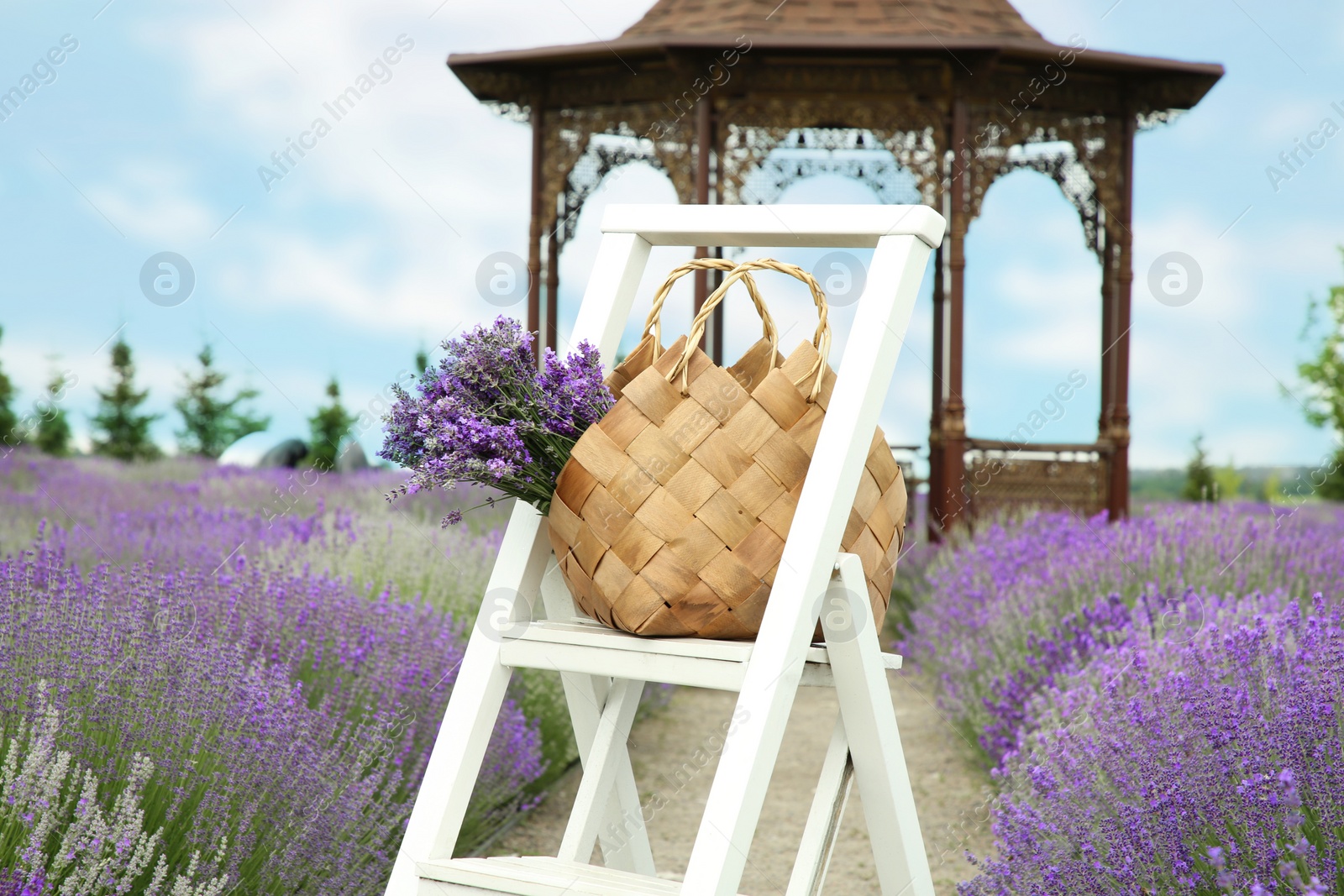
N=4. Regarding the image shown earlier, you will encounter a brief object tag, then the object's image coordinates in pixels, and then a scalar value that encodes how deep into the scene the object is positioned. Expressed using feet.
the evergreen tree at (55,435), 73.15
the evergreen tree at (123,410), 84.53
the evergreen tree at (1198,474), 72.90
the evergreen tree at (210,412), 82.89
